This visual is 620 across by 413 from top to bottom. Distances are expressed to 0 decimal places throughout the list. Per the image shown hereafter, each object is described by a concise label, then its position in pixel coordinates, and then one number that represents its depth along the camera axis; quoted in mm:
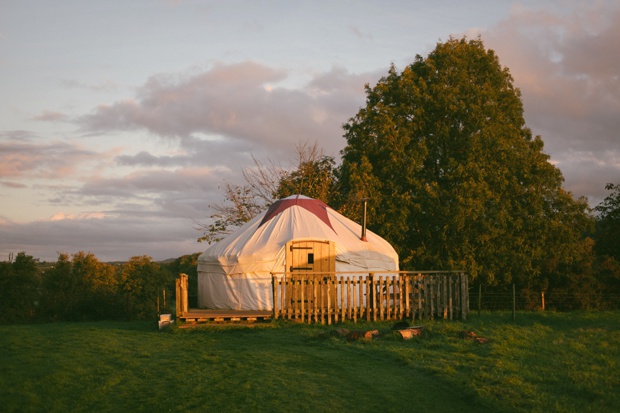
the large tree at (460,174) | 23312
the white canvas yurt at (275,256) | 16875
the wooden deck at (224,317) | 14211
